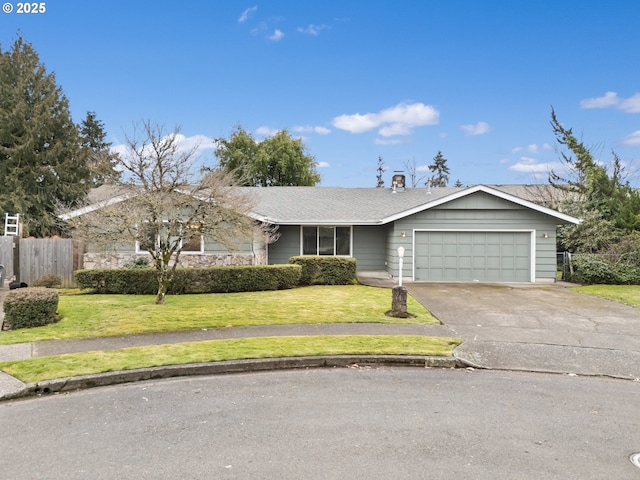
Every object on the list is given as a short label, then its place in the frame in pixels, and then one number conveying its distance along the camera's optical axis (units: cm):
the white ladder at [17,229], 1641
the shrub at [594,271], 1627
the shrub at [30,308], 845
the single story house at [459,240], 1641
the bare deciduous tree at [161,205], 1014
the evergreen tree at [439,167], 7038
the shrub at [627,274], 1608
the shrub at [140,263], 1509
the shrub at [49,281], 1449
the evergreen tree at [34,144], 2902
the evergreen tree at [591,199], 1892
